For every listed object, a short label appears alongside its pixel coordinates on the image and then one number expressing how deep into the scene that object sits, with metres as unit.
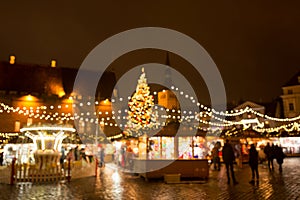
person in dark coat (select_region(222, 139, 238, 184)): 12.55
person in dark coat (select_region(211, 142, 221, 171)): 20.28
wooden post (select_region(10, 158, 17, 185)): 13.27
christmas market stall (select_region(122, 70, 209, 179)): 14.59
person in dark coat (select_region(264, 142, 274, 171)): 18.07
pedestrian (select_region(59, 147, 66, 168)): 19.33
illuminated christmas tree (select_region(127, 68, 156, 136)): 24.36
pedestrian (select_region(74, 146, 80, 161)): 22.74
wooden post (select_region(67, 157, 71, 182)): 14.69
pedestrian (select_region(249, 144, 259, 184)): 13.26
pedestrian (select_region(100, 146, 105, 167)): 25.18
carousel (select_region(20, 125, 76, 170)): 16.48
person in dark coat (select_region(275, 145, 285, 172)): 16.94
